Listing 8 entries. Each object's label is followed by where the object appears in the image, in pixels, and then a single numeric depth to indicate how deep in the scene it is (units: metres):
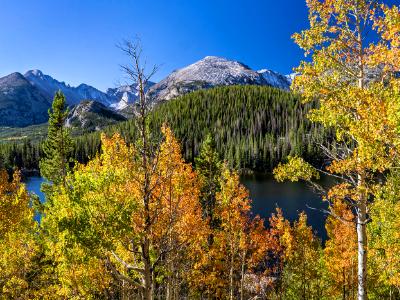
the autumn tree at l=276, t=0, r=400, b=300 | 11.10
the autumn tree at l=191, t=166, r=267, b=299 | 28.61
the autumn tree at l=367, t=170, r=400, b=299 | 11.55
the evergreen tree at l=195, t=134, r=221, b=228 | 44.56
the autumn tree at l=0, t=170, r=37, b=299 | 21.14
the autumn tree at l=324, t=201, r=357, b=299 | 32.62
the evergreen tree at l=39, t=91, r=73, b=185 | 40.09
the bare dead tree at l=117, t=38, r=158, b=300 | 13.02
